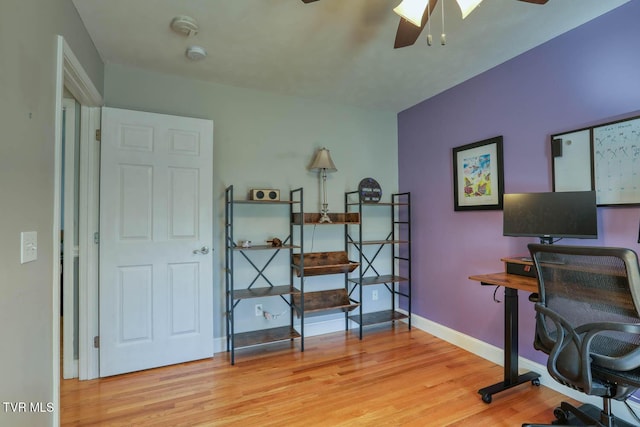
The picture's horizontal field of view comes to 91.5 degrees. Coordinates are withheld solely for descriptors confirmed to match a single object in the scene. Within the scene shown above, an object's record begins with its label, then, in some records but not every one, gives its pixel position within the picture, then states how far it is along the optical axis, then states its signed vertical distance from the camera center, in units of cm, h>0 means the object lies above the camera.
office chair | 133 -47
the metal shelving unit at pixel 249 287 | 271 -65
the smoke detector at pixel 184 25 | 196 +125
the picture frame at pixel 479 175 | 263 +38
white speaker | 283 +23
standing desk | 211 -81
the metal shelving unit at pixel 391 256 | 329 -42
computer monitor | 190 +2
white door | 241 -17
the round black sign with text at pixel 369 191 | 338 +31
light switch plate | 122 -10
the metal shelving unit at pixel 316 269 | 297 -49
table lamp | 308 +54
